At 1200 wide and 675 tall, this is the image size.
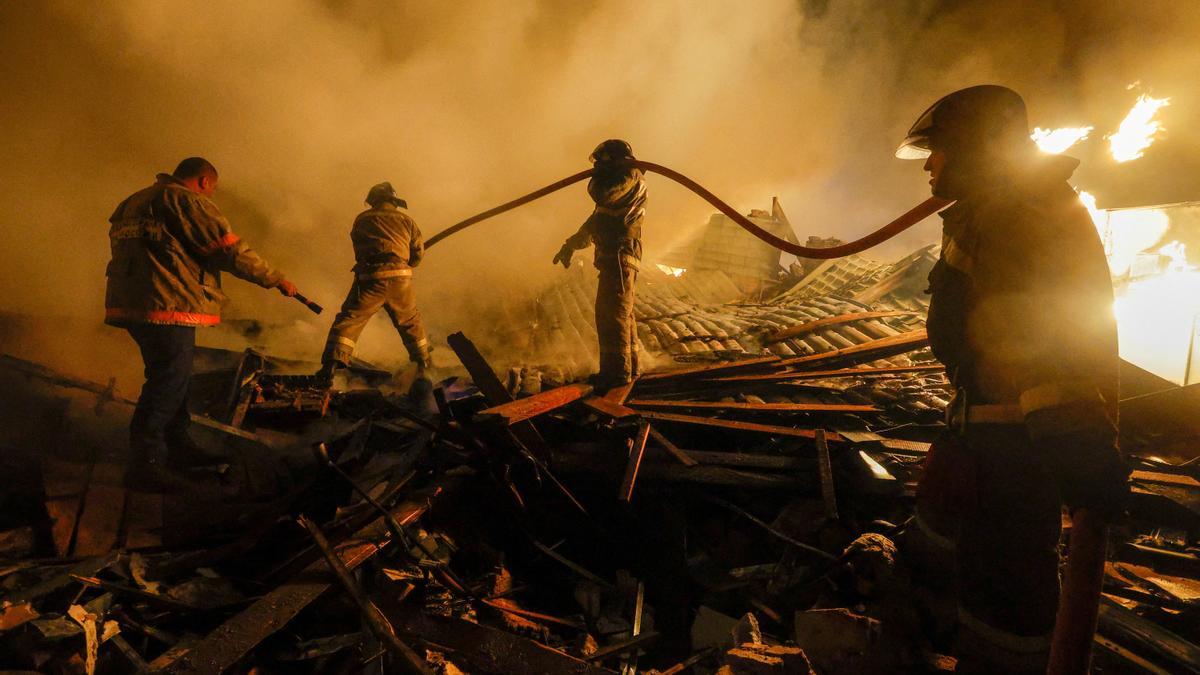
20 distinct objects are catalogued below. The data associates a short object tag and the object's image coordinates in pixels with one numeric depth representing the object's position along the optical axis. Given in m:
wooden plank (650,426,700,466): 3.11
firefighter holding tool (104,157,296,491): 3.38
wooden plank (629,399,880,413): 3.80
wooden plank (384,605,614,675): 1.81
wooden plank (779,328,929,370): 4.97
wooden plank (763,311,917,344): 6.32
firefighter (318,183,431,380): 4.80
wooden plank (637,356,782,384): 4.47
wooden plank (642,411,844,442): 3.36
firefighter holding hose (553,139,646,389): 4.32
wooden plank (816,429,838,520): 2.74
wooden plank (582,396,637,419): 3.51
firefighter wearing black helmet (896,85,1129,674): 1.38
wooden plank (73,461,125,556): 2.61
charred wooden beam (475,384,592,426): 2.80
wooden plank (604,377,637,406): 3.91
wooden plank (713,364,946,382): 4.41
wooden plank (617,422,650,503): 2.82
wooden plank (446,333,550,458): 3.30
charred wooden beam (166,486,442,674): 1.66
